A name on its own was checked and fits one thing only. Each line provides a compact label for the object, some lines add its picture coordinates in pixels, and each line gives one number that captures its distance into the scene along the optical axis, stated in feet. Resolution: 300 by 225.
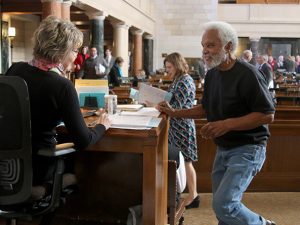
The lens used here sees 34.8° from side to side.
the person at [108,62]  40.47
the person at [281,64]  67.51
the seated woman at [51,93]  7.49
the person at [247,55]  33.47
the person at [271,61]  62.26
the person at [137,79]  40.73
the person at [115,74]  37.98
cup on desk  9.98
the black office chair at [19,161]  7.06
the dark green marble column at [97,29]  45.55
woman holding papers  13.02
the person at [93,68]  36.22
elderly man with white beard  8.35
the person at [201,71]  43.95
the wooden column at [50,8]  33.50
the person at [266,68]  32.76
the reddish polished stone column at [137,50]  68.95
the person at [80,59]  38.11
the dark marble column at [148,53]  76.24
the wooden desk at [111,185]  9.81
